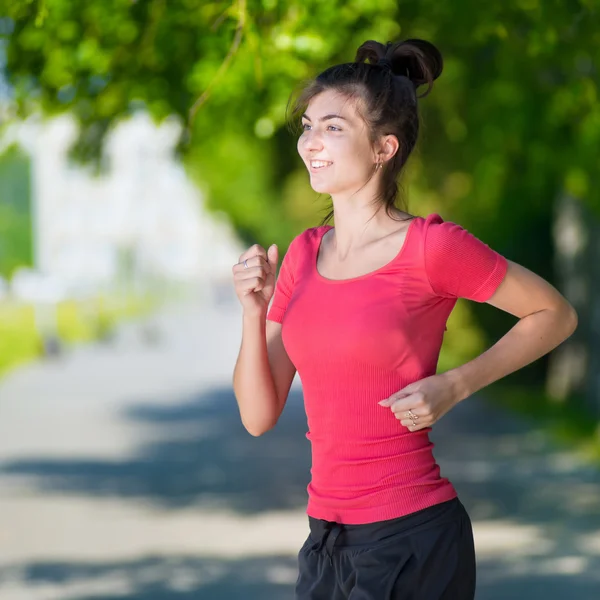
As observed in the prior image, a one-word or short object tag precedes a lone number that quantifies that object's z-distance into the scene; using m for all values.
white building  69.69
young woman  5.48
